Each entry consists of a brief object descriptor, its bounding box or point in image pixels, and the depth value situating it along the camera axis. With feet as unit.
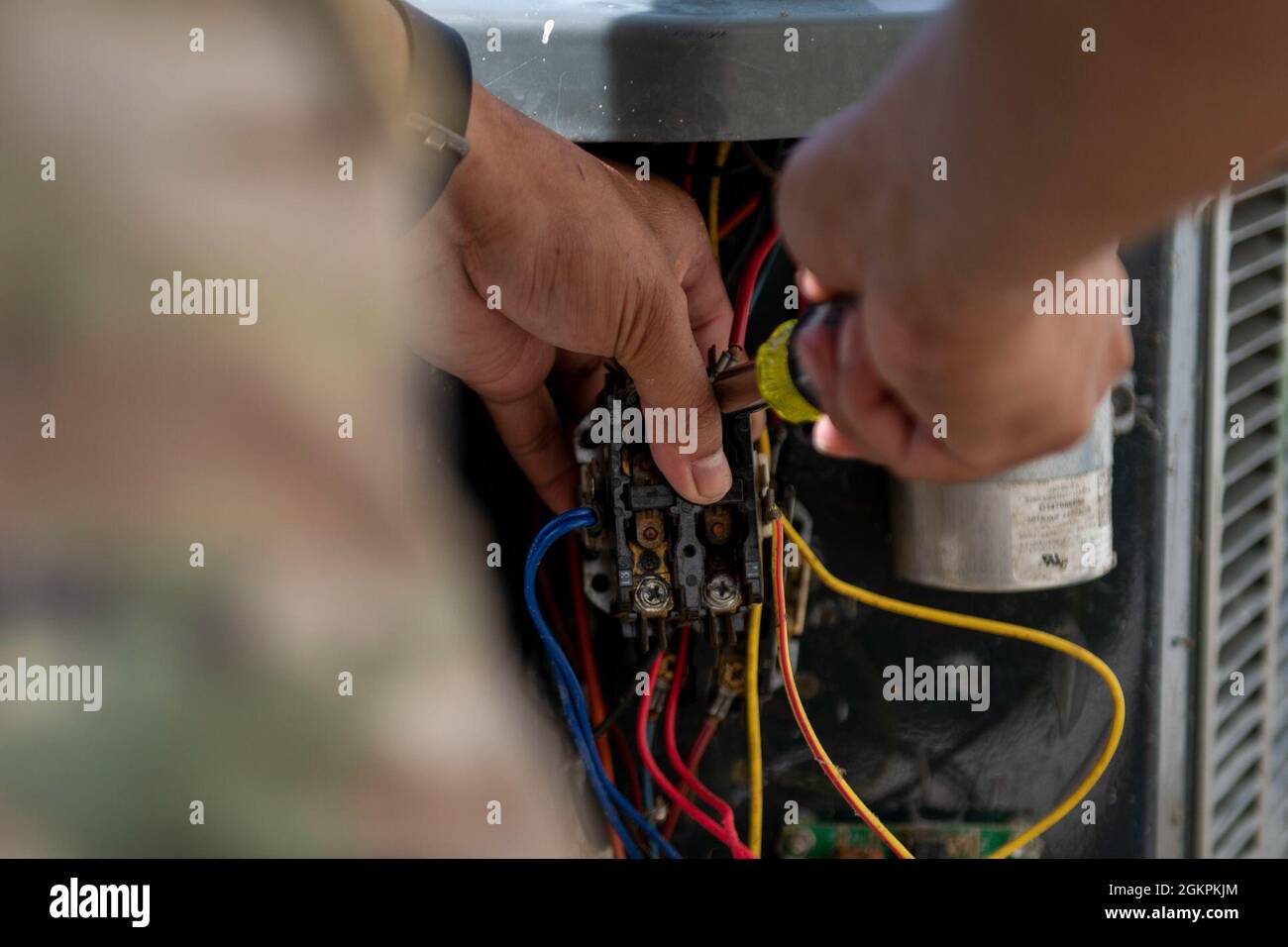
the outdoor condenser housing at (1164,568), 2.58
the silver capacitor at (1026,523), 2.44
